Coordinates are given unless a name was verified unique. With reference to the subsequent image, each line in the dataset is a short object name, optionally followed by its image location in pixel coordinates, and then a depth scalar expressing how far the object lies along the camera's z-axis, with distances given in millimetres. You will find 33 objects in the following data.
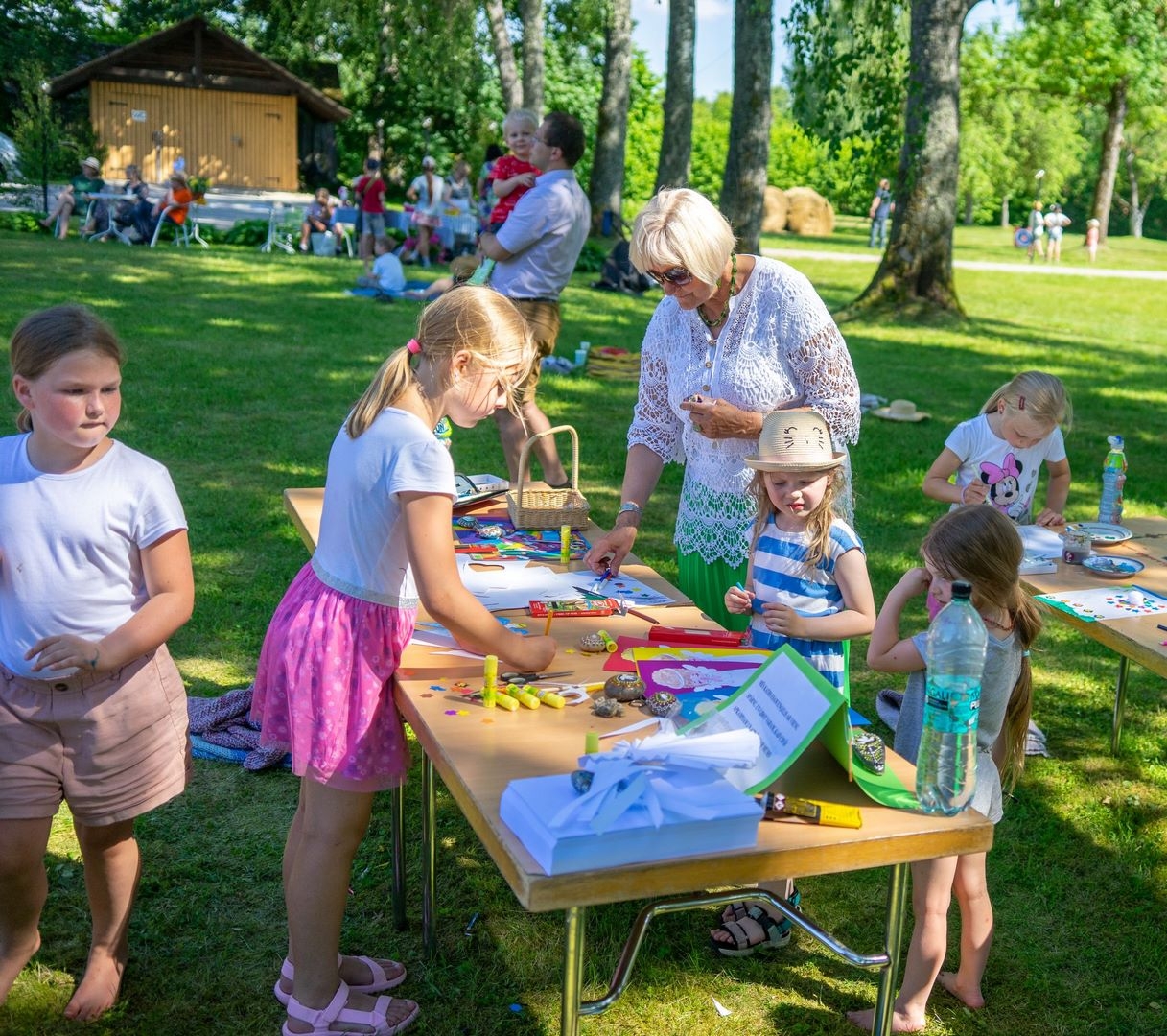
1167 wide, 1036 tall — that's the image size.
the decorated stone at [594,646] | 2713
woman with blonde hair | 2926
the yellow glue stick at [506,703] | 2373
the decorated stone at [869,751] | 2145
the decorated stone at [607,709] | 2354
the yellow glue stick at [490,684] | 2393
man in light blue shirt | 6270
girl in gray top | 2564
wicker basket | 3762
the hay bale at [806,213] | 36594
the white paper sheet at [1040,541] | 3926
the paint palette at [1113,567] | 3740
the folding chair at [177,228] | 18719
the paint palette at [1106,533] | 4051
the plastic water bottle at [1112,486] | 4199
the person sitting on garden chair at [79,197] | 18625
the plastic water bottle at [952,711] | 2004
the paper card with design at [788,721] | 1965
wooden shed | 30609
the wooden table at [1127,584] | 3064
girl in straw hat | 2793
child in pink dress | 2400
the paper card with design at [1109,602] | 3316
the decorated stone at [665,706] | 2369
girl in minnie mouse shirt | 4082
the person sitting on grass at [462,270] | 6953
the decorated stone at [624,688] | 2430
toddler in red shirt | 7238
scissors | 2522
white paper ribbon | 1839
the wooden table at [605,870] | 1832
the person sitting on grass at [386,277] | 14622
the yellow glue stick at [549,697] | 2385
